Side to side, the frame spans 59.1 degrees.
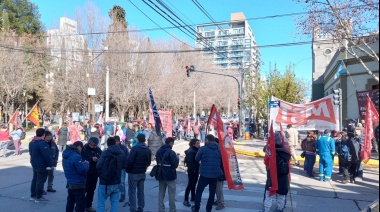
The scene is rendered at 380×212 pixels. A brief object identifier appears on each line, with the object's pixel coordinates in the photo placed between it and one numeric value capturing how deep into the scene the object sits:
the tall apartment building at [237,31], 104.62
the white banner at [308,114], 10.52
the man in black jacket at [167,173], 6.68
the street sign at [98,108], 26.52
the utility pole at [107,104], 26.42
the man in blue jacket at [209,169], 6.86
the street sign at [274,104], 11.61
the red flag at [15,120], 16.86
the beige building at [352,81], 20.94
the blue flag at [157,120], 8.93
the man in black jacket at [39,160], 7.50
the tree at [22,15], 43.94
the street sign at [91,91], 23.86
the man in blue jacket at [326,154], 10.37
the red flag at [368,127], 8.14
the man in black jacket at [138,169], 6.75
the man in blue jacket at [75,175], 6.11
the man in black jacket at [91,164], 6.77
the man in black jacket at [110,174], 6.13
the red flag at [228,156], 7.18
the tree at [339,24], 12.76
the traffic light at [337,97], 14.11
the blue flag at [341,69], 22.99
